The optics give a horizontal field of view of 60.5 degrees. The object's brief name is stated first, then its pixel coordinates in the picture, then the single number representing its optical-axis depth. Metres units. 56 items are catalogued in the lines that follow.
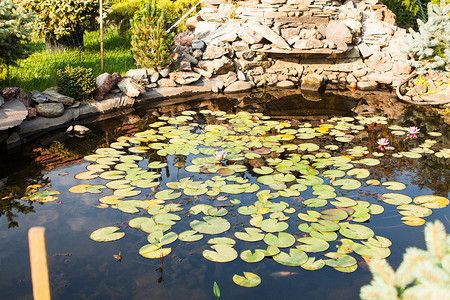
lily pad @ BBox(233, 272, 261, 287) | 2.62
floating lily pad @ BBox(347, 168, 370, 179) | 4.16
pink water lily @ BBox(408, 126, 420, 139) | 5.38
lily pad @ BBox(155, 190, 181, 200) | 3.70
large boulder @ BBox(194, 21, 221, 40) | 8.93
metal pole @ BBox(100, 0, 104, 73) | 6.91
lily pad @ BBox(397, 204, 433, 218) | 3.45
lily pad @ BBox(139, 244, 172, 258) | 2.89
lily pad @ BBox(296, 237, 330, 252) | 2.93
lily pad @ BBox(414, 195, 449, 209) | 3.62
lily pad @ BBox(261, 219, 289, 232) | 3.18
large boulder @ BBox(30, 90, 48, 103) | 5.67
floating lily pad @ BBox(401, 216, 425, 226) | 3.33
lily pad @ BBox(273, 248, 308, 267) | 2.80
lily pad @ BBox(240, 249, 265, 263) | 2.83
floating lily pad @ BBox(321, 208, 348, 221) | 3.36
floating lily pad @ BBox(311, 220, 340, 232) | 3.19
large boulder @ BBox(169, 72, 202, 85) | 7.74
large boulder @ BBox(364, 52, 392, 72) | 8.59
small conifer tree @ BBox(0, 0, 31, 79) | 4.90
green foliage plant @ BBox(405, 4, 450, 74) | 6.95
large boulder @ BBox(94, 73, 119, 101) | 6.51
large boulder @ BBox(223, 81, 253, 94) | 8.19
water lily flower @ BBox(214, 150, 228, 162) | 4.39
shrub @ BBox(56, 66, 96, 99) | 6.07
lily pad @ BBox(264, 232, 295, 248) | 2.99
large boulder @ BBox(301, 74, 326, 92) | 8.39
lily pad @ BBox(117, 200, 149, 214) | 3.48
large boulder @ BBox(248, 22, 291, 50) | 8.48
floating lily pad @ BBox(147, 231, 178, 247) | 3.02
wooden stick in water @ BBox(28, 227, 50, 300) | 1.17
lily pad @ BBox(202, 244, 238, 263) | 2.86
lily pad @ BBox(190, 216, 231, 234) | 3.18
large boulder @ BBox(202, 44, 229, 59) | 8.37
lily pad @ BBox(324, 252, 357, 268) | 2.79
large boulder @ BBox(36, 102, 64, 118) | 5.67
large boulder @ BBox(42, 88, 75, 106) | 5.89
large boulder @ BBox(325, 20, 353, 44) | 8.60
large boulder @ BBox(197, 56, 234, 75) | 8.26
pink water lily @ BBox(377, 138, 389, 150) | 4.94
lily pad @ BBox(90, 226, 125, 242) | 3.12
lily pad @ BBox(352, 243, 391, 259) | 2.89
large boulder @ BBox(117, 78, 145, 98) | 6.81
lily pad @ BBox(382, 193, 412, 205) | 3.65
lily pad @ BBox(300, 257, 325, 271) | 2.77
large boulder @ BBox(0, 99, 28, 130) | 4.90
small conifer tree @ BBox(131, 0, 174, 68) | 7.32
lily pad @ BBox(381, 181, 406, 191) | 3.92
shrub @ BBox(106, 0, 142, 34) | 9.73
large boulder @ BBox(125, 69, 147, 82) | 7.21
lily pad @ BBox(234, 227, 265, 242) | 3.07
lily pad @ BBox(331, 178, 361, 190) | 3.90
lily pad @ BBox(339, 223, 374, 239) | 3.11
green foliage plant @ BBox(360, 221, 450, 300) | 1.04
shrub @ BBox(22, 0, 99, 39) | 7.54
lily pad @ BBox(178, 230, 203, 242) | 3.06
